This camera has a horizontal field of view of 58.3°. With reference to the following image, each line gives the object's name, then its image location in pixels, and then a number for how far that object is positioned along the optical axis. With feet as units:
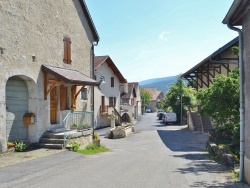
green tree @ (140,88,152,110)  217.62
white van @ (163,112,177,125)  104.15
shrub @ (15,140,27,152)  29.66
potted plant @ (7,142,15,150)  28.71
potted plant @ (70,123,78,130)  37.00
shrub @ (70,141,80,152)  32.50
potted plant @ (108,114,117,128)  81.00
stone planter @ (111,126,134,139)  64.09
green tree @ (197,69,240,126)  32.26
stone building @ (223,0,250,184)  18.59
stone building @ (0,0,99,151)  29.11
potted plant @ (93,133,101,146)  40.86
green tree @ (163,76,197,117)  102.89
